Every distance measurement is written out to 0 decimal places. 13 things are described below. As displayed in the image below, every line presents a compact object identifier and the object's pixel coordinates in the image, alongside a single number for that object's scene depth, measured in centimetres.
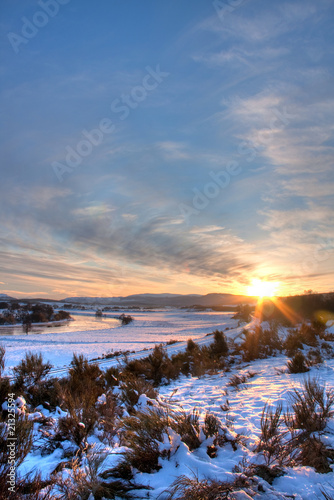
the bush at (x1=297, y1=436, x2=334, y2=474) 280
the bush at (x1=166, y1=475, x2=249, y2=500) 224
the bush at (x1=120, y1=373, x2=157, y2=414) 596
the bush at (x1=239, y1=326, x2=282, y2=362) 1277
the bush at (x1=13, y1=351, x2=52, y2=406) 641
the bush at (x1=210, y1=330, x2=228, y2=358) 1412
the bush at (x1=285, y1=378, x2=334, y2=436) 356
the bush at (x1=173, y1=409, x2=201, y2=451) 341
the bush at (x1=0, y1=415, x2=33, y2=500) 271
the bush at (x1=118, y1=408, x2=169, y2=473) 297
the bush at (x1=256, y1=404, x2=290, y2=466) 292
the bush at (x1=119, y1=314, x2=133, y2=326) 5260
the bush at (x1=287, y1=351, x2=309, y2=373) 816
